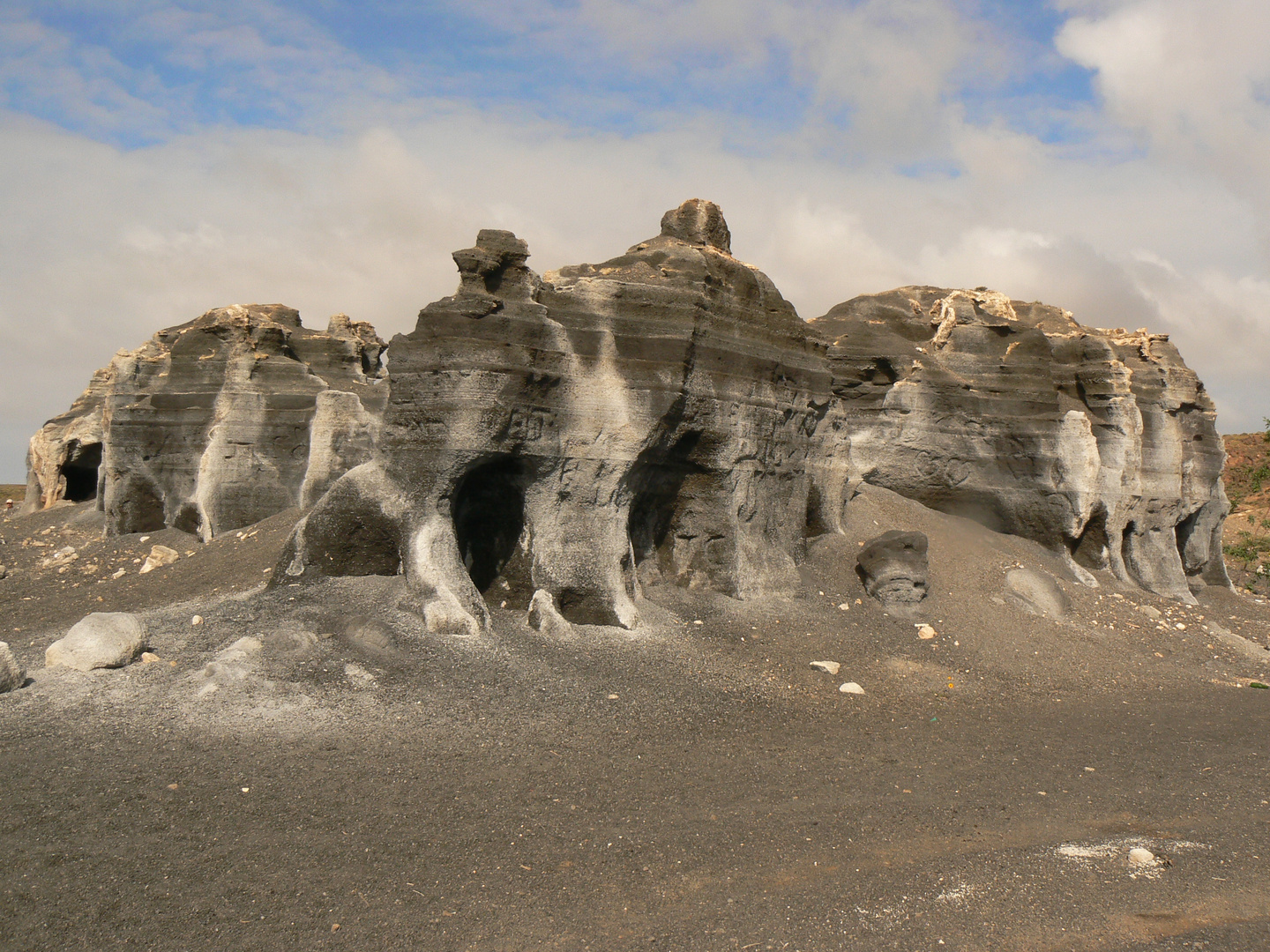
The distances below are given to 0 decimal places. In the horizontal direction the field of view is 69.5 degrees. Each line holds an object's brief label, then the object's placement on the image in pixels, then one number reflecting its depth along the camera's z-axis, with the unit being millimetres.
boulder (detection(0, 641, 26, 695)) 6668
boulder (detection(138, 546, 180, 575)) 15898
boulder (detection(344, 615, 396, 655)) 8070
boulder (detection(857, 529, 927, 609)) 12062
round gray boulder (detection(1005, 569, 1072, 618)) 12812
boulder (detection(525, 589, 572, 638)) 9305
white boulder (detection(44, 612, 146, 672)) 7223
